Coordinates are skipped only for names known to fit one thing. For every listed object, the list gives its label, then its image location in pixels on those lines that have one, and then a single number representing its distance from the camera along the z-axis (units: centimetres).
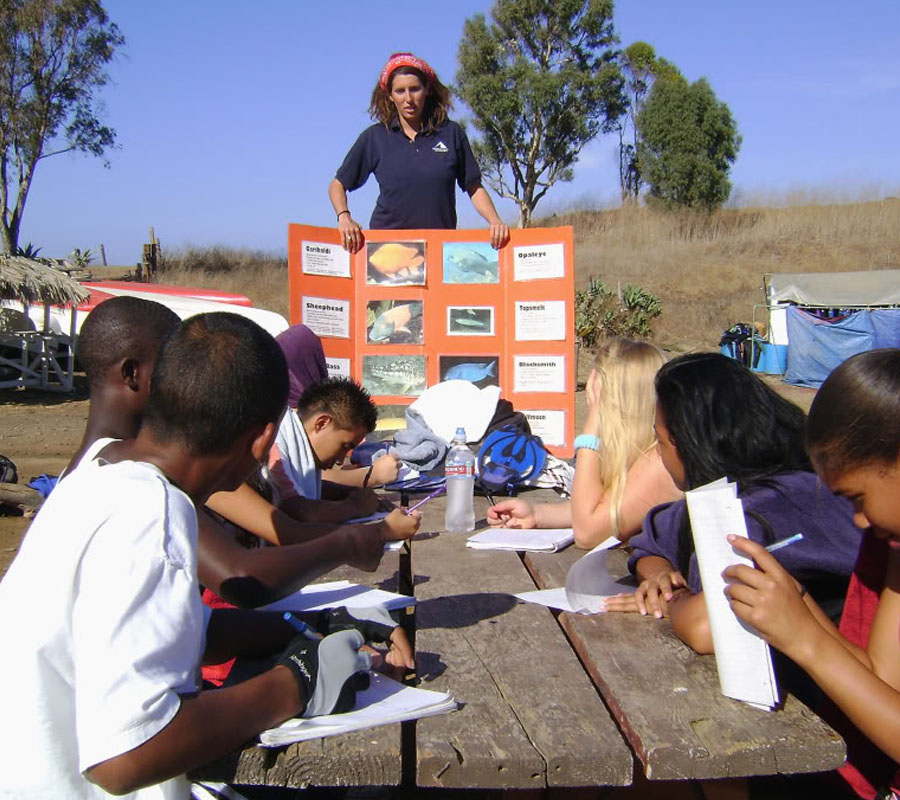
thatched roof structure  1291
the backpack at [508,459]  415
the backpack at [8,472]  712
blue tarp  1877
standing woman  542
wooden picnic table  147
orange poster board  563
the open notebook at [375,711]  148
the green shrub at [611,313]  1931
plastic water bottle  329
